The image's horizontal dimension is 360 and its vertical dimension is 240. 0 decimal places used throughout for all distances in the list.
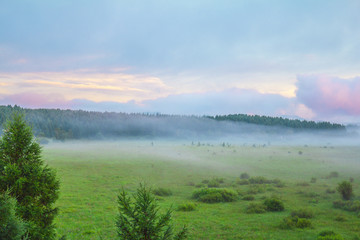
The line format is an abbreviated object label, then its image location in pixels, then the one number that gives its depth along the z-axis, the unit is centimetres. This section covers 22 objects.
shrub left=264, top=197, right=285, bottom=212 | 2544
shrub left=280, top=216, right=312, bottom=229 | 2032
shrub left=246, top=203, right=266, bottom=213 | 2494
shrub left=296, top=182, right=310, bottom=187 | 3762
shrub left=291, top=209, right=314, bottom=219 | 2247
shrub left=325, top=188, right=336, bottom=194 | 3206
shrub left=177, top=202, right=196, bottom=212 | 2572
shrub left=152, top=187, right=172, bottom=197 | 3259
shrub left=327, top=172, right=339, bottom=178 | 4412
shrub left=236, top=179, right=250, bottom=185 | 4031
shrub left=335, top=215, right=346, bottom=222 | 2193
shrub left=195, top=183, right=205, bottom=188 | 3816
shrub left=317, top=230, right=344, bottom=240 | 1692
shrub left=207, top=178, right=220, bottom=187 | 3800
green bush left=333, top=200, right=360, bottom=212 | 2462
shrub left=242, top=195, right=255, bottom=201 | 3030
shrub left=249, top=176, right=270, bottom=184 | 4075
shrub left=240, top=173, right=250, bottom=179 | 4538
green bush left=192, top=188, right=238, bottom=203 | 2968
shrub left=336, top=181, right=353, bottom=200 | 2822
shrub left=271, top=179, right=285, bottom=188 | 3764
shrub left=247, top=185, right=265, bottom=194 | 3345
